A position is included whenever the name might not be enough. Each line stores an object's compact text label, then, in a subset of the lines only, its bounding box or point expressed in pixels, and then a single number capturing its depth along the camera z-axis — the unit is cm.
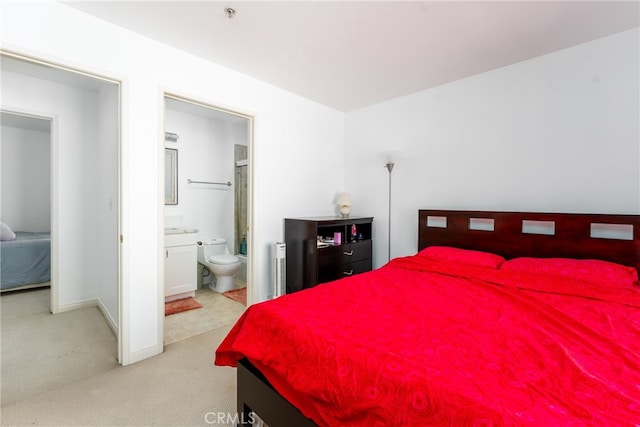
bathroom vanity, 341
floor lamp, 349
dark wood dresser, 296
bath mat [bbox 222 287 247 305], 356
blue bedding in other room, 361
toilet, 373
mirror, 391
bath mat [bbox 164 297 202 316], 321
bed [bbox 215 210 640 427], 86
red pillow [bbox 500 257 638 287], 185
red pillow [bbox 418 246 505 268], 236
